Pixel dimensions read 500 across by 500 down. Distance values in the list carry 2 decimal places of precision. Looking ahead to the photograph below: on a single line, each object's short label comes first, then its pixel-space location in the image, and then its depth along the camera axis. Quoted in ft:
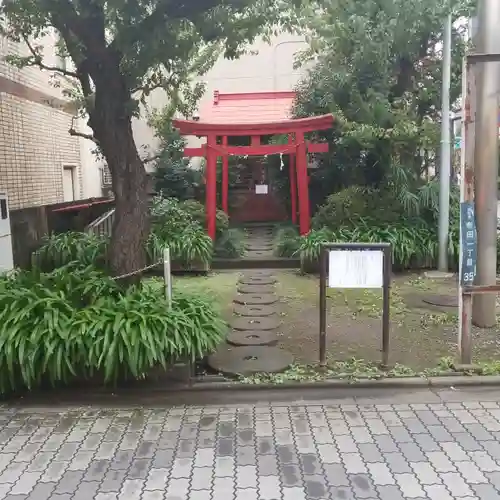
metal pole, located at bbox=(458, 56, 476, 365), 16.89
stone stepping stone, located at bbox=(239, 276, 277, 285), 31.78
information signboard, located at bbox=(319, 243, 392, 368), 17.31
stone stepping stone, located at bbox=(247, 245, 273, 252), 41.14
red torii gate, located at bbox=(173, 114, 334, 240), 39.14
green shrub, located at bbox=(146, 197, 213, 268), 34.09
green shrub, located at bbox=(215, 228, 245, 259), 37.99
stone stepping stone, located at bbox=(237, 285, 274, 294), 29.53
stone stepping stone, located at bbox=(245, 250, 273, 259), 38.27
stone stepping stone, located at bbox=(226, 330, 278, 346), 20.45
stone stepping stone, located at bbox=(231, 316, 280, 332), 22.47
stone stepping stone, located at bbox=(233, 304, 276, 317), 24.63
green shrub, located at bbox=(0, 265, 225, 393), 15.47
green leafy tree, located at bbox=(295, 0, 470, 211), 31.30
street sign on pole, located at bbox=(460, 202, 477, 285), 17.28
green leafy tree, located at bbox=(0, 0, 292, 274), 17.17
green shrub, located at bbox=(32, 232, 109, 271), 31.30
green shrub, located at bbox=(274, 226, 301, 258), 37.24
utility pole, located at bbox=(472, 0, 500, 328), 19.61
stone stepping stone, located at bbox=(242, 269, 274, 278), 34.17
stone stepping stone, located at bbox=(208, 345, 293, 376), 17.60
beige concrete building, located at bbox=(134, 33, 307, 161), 60.13
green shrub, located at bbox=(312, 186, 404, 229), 35.91
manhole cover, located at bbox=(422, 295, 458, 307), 25.92
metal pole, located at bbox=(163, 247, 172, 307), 17.13
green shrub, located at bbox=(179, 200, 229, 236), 40.11
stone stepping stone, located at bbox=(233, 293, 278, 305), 26.86
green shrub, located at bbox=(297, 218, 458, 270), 33.30
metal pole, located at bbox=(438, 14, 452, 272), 32.12
